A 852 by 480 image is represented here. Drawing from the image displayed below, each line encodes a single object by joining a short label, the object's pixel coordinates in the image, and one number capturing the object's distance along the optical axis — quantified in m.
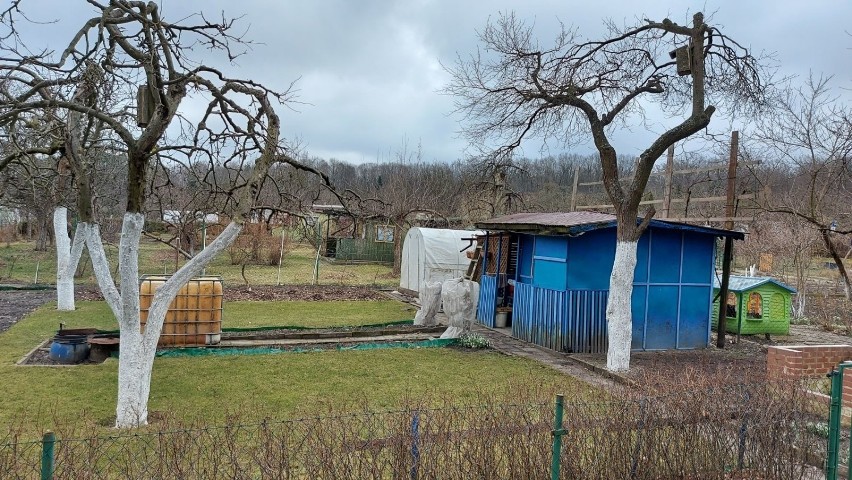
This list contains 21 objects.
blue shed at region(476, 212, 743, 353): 12.02
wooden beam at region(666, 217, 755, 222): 13.23
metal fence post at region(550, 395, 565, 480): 4.34
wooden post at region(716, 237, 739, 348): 13.12
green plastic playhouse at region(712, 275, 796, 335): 14.14
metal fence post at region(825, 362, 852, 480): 5.21
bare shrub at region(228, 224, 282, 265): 28.91
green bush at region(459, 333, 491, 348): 12.35
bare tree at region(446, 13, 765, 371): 9.89
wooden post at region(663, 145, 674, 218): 15.34
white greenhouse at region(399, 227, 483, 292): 20.94
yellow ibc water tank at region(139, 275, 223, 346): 11.30
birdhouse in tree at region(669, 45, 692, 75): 9.98
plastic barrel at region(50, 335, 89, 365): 9.79
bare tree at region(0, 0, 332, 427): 6.67
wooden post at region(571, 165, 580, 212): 20.63
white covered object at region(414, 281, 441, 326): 14.86
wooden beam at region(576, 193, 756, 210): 12.80
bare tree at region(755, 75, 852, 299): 11.22
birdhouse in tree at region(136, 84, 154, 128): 6.85
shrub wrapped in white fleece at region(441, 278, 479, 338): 12.88
